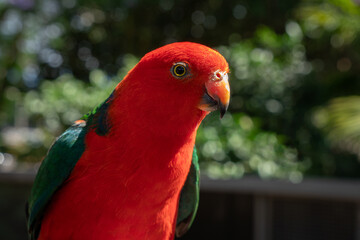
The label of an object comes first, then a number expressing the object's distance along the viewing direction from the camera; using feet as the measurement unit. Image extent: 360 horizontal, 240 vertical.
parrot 3.67
